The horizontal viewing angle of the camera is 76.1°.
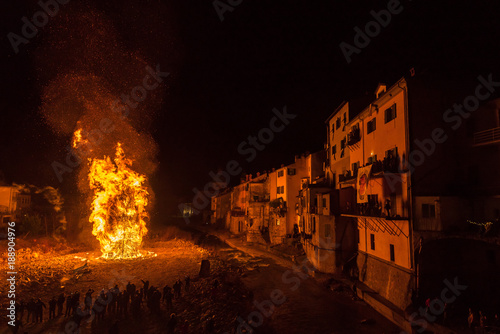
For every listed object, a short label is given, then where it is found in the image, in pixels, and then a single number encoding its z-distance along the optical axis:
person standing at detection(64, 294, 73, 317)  23.75
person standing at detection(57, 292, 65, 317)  23.61
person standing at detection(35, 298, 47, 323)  22.58
